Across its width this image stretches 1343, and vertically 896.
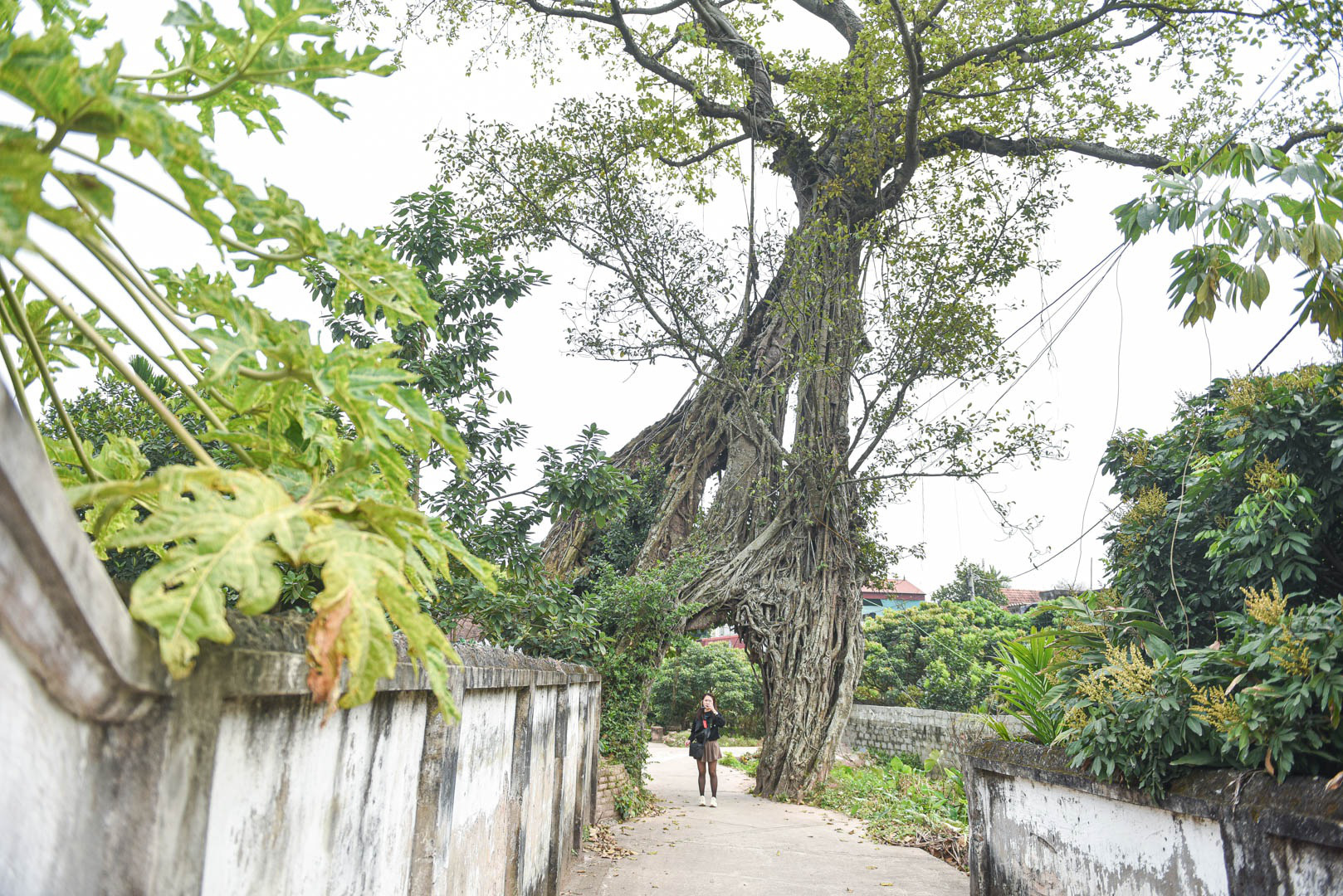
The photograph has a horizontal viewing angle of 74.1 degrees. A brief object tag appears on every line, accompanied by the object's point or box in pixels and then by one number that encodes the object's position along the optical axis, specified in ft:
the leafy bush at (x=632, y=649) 36.94
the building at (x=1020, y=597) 115.44
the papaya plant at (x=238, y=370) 3.38
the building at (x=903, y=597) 121.82
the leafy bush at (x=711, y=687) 76.18
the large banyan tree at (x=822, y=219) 34.91
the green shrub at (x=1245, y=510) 12.95
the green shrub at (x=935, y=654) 59.21
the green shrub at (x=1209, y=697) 9.20
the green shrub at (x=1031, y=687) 15.99
